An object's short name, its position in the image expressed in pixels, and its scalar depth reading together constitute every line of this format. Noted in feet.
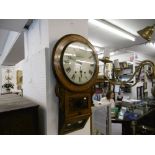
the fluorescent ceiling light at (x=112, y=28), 8.86
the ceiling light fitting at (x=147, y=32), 3.55
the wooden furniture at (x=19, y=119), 3.32
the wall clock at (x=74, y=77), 3.57
